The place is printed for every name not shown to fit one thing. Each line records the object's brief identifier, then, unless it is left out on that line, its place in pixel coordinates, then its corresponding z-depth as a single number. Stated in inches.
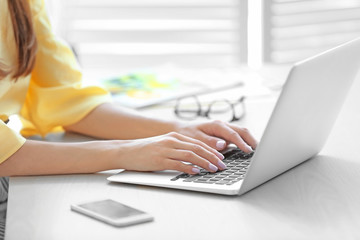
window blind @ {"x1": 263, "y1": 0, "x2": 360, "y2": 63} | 165.9
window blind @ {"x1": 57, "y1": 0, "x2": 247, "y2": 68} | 168.9
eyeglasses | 76.0
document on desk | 82.8
